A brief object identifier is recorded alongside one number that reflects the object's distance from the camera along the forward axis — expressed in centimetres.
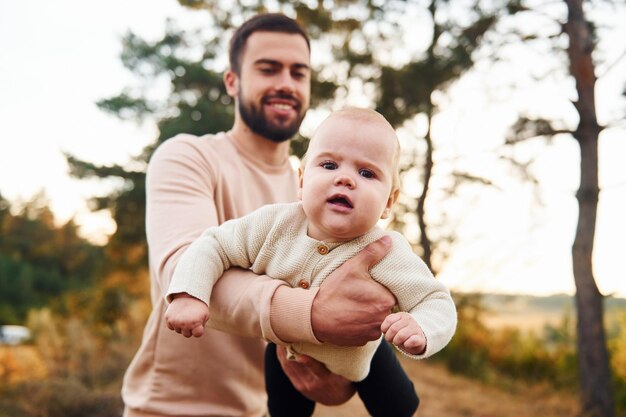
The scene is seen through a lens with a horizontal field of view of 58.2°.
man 153
